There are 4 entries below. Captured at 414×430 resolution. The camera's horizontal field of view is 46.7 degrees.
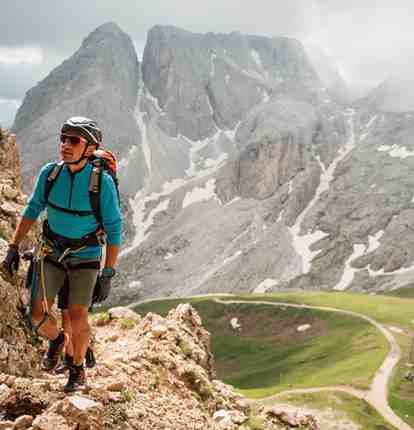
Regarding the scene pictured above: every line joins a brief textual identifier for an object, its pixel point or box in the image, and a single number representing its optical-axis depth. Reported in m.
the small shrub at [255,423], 16.37
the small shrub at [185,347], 21.32
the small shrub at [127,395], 10.62
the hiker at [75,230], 8.58
